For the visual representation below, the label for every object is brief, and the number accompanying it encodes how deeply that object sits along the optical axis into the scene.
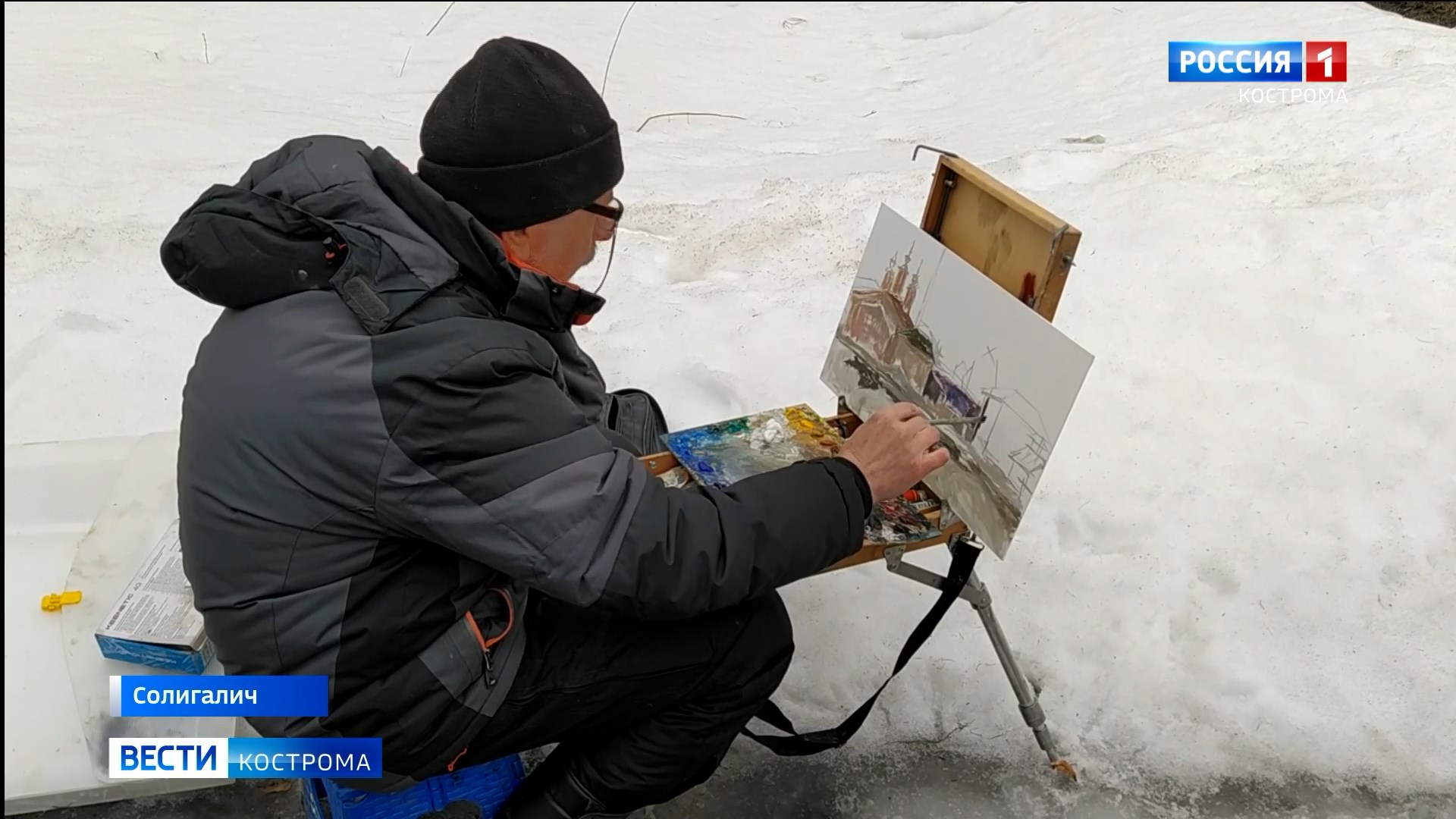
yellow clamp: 2.36
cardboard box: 2.12
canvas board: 1.75
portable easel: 1.72
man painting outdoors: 1.44
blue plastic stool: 1.86
